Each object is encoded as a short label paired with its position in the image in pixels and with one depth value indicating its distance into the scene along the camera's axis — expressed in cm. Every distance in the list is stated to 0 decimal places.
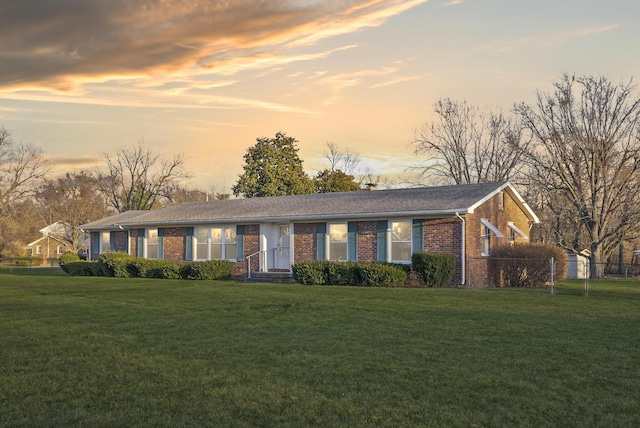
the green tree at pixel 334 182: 4947
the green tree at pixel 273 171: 4816
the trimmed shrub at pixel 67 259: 3358
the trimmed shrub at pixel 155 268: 2694
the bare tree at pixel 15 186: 5328
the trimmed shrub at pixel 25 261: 5747
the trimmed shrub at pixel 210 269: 2588
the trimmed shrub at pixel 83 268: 3038
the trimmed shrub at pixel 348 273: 2125
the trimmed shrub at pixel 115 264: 2877
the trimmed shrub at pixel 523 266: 2272
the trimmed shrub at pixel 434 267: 2070
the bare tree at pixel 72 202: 6053
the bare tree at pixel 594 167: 3478
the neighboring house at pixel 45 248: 7738
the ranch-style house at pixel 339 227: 2244
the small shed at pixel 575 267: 3178
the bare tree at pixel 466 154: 4516
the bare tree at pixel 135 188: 6069
